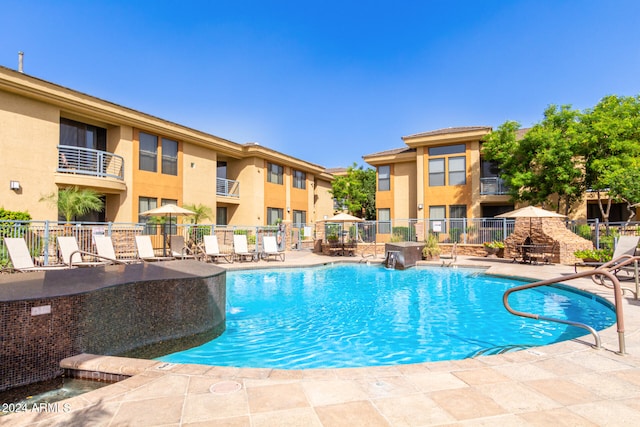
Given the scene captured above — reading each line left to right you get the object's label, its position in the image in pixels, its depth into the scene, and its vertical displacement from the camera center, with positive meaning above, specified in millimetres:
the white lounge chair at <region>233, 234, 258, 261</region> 15459 -995
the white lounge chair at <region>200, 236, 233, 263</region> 14336 -970
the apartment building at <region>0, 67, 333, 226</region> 13523 +3279
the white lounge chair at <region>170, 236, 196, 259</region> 14047 -822
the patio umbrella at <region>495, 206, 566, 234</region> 13188 +422
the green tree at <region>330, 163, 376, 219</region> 32812 +3155
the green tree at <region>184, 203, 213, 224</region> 19641 +723
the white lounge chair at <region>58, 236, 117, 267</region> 10281 -720
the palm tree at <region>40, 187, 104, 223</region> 13523 +933
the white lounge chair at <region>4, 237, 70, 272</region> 8742 -741
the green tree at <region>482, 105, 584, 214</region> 18516 +3573
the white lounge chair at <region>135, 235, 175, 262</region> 12359 -810
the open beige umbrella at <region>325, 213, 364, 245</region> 18297 +351
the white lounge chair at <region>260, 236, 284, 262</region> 16266 -1055
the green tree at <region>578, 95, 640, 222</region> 16781 +4009
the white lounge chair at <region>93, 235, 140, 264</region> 10992 -659
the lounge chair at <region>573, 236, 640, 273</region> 9030 -559
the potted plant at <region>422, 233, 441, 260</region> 16500 -1218
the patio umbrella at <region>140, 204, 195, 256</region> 14169 +574
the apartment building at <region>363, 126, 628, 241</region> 22344 +2856
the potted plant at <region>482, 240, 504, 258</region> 16672 -1147
